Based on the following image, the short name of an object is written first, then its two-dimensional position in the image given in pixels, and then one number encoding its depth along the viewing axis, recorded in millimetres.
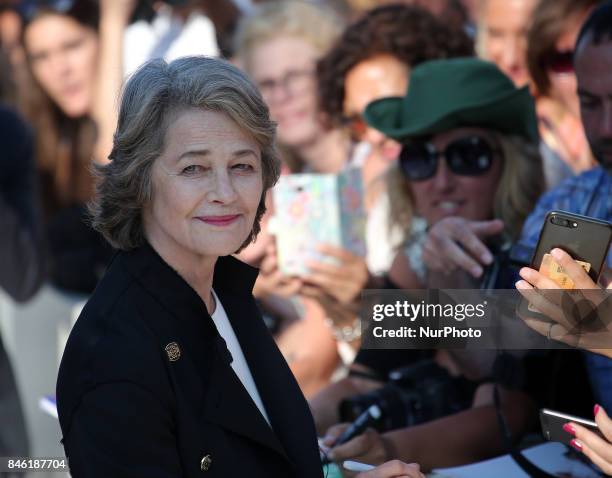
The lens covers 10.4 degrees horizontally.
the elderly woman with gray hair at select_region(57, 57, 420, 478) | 3621
